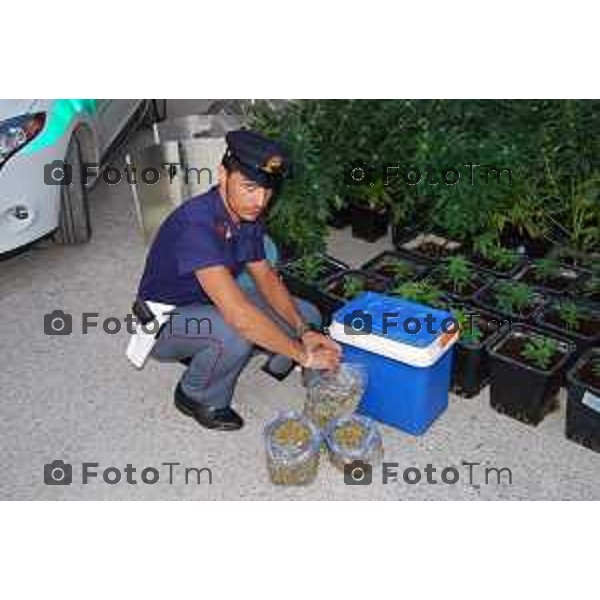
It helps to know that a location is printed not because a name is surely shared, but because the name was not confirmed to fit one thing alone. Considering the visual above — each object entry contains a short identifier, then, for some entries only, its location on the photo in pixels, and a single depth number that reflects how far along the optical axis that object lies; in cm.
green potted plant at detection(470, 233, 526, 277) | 384
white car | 375
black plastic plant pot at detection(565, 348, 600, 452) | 289
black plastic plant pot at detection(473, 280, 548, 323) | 341
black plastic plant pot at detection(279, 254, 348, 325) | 362
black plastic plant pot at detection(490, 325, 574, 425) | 303
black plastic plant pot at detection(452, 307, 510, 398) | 319
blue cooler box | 285
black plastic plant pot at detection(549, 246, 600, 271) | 386
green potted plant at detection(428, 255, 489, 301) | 362
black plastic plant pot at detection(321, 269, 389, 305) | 358
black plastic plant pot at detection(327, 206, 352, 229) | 472
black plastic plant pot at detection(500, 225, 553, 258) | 414
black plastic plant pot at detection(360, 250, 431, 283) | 377
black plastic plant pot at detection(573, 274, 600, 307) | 358
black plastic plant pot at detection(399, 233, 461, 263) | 402
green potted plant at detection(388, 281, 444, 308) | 344
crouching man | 270
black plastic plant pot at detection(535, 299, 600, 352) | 324
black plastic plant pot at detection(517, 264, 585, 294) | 368
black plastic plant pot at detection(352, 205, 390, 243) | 455
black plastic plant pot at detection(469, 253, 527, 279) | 380
